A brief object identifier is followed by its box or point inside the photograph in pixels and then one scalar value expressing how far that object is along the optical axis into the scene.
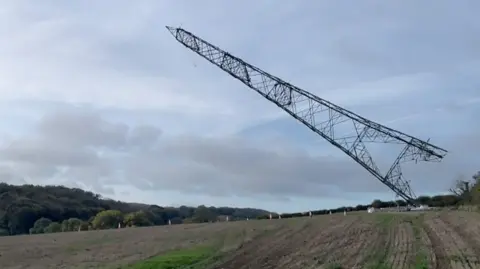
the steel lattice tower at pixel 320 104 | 59.81
